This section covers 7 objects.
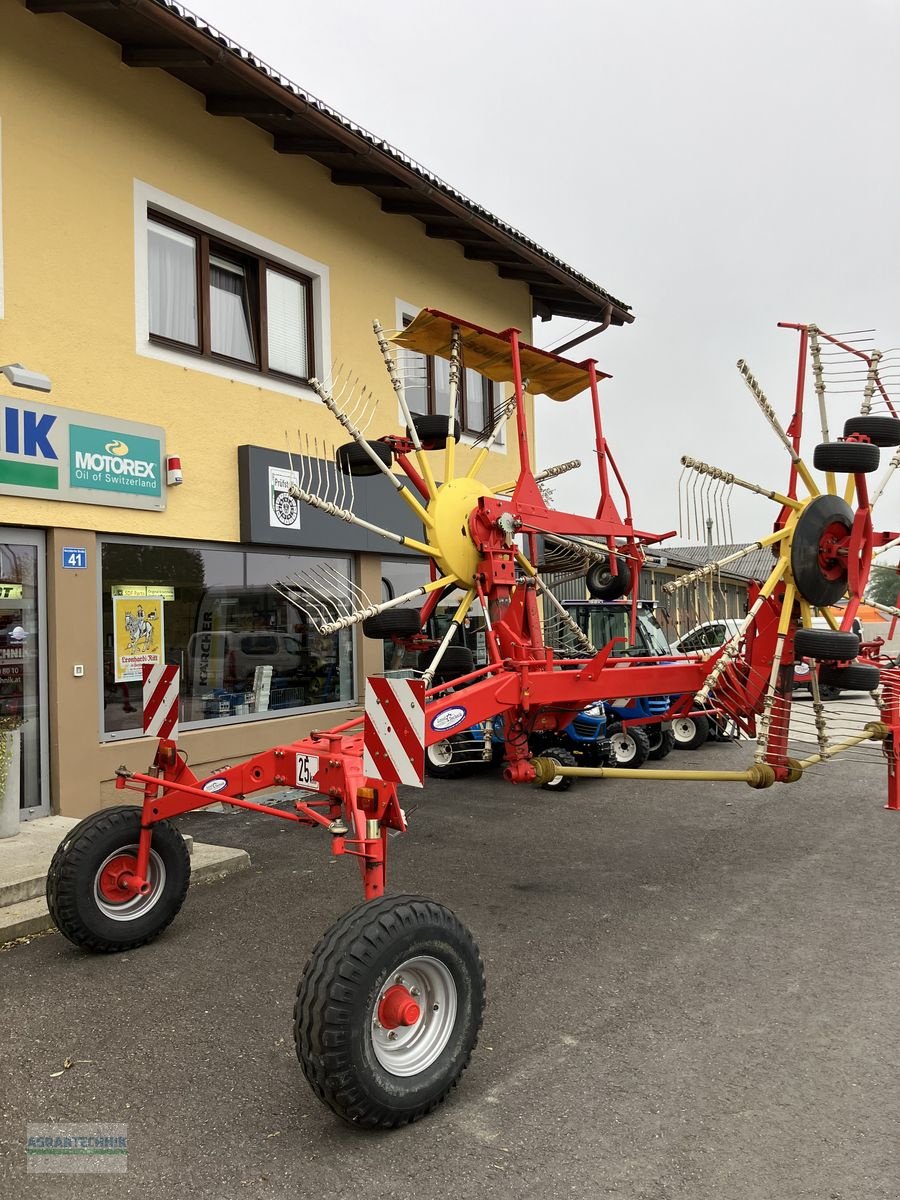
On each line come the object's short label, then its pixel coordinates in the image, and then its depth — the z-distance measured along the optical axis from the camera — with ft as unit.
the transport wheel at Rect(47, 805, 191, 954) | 14.15
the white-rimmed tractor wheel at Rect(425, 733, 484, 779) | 31.99
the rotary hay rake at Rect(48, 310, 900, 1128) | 10.32
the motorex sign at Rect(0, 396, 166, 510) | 21.61
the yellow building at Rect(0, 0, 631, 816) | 22.39
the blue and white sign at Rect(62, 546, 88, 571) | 22.75
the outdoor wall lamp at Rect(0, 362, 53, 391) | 19.45
